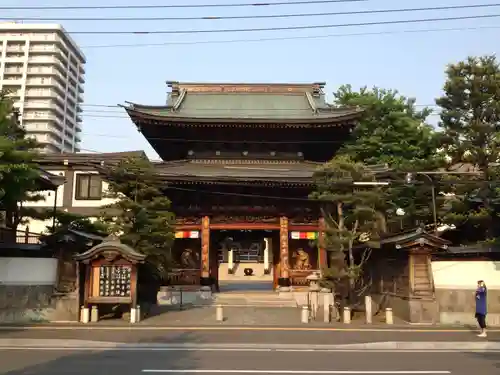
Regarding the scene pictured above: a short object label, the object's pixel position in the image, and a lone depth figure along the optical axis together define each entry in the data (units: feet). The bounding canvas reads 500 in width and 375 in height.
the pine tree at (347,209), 62.13
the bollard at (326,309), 61.36
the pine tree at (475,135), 62.08
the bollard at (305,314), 60.23
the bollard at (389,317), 59.56
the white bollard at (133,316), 59.51
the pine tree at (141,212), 64.13
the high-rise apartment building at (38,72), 326.03
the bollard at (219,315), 62.13
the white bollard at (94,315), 60.34
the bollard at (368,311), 59.93
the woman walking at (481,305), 50.40
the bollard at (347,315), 59.93
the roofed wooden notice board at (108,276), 59.67
